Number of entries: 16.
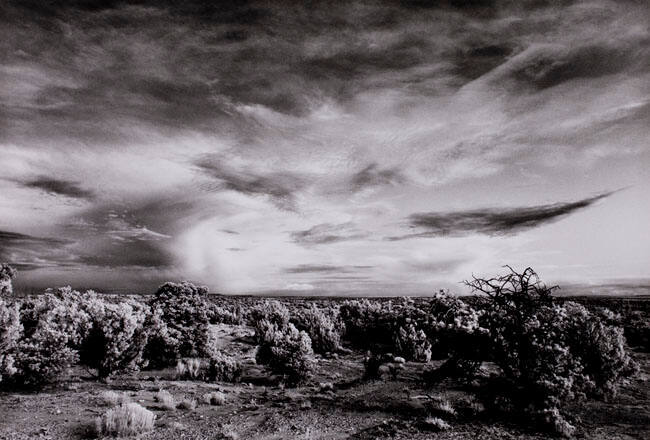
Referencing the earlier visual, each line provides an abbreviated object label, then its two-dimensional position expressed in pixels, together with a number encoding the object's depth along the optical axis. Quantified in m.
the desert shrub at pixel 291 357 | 18.38
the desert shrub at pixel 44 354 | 14.88
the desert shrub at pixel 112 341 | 17.39
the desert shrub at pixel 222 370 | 19.08
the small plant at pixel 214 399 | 14.73
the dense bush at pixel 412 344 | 24.44
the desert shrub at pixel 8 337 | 13.98
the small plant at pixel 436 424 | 11.61
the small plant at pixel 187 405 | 13.78
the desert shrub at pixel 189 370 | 18.81
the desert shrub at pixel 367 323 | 27.61
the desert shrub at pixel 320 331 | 27.44
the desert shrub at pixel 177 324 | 21.06
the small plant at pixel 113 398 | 13.58
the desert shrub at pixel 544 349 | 12.55
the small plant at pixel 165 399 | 13.53
